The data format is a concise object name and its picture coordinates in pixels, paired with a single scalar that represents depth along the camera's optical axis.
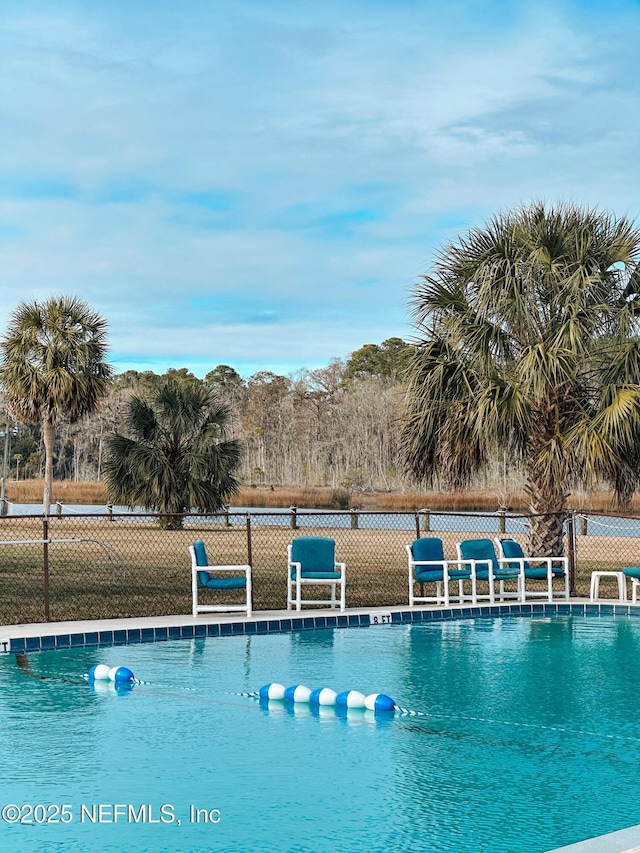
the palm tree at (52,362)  31.06
